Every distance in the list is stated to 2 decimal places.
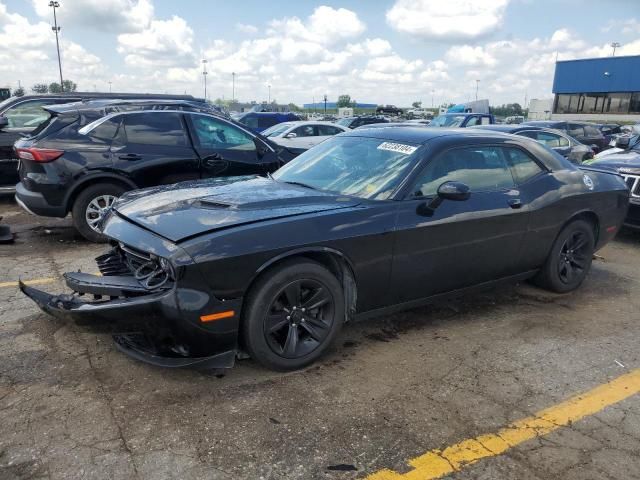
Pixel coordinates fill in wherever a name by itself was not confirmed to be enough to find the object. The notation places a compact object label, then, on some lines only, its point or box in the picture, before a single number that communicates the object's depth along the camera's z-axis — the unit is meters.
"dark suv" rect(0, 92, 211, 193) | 8.53
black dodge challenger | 3.09
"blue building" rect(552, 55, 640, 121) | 51.94
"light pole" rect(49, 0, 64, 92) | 51.50
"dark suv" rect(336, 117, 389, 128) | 22.32
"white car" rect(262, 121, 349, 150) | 13.45
